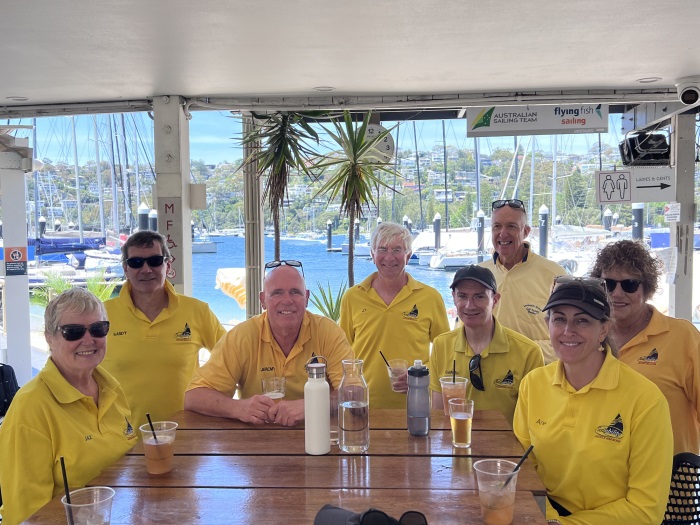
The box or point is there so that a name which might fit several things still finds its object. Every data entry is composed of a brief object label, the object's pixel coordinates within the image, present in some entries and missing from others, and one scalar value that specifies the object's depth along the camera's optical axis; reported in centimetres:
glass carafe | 226
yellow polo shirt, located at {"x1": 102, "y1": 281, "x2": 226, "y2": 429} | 321
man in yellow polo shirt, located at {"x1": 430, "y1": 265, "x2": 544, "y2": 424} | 281
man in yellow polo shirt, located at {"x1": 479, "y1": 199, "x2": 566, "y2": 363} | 378
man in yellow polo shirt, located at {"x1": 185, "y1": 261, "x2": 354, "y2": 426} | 288
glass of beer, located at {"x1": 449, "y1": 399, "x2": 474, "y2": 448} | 224
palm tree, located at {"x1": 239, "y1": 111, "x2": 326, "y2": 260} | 655
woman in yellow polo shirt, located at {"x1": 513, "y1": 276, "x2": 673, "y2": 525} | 203
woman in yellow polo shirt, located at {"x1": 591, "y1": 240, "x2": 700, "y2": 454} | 264
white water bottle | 218
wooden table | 180
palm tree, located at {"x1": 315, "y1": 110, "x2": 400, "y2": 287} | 671
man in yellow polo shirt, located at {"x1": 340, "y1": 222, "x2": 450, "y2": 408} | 379
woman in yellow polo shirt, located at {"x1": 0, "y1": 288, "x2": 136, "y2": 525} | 206
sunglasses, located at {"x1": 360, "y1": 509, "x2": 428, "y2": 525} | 127
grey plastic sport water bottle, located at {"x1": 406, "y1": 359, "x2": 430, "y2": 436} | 235
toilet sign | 611
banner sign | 617
